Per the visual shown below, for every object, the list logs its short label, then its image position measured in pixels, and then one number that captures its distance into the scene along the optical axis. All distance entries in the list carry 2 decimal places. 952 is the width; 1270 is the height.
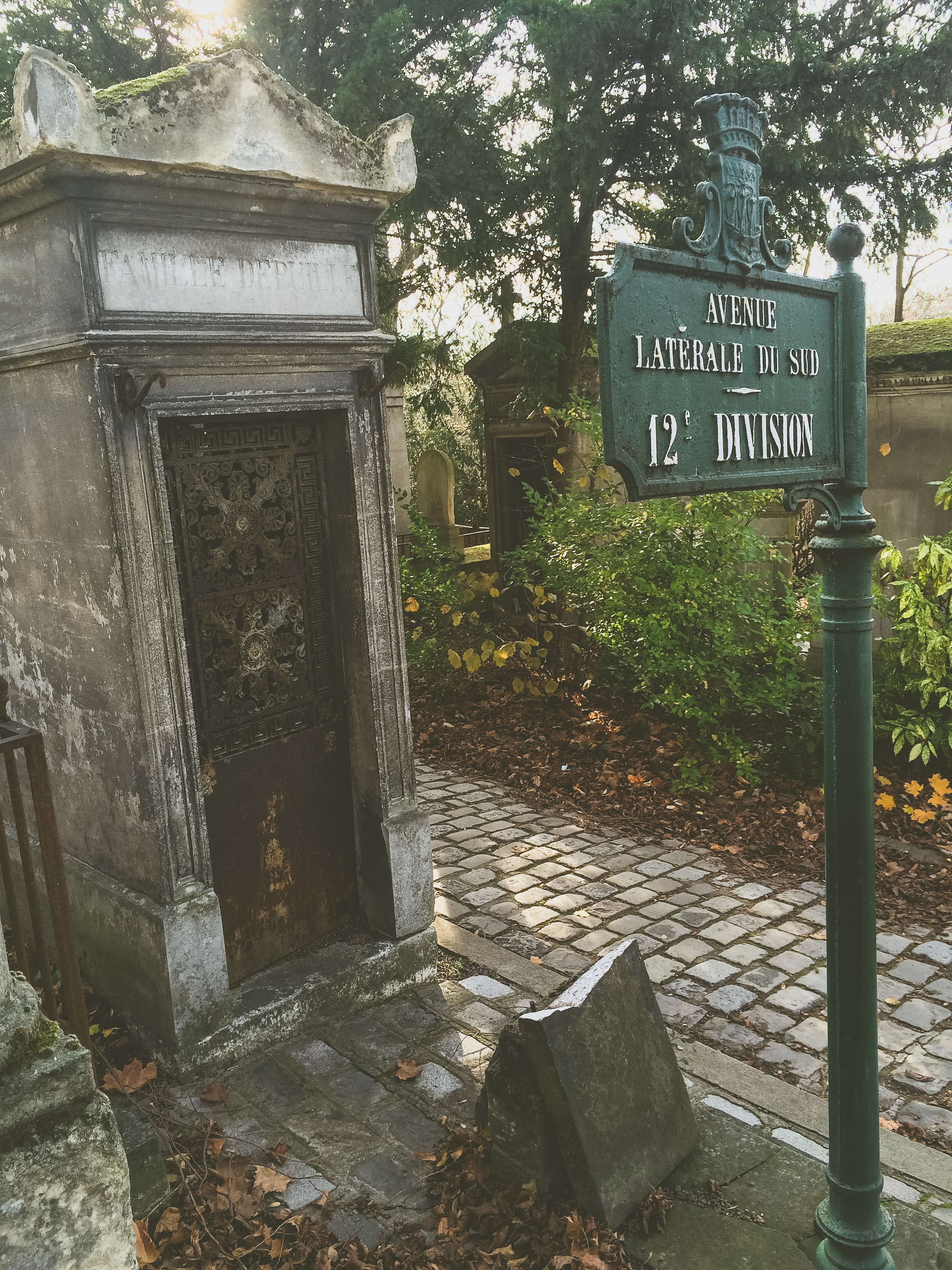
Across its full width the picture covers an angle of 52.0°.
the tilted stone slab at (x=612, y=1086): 3.03
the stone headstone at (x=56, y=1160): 1.59
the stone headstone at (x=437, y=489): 13.84
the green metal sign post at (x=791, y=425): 1.81
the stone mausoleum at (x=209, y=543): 3.61
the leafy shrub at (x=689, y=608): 7.13
